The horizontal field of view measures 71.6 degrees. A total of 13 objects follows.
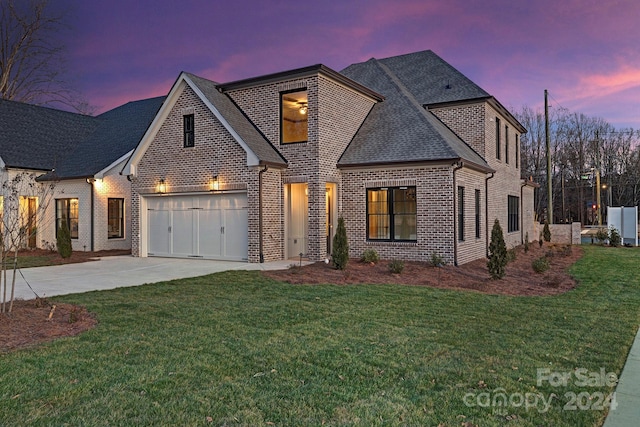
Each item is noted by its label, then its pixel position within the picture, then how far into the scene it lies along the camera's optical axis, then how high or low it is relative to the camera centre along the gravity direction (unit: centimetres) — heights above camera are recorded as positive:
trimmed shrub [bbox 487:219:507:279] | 1074 -107
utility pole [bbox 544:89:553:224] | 2758 +258
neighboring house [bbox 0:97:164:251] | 1916 +193
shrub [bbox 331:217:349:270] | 1205 -91
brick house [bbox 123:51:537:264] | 1395 +153
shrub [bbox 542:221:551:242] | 2408 -104
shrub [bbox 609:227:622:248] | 2219 -129
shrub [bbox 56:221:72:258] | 1597 -84
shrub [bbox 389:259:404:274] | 1143 -134
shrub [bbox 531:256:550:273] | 1174 -138
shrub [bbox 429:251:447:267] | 1272 -134
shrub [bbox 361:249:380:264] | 1327 -124
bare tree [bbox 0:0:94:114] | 3009 +1165
